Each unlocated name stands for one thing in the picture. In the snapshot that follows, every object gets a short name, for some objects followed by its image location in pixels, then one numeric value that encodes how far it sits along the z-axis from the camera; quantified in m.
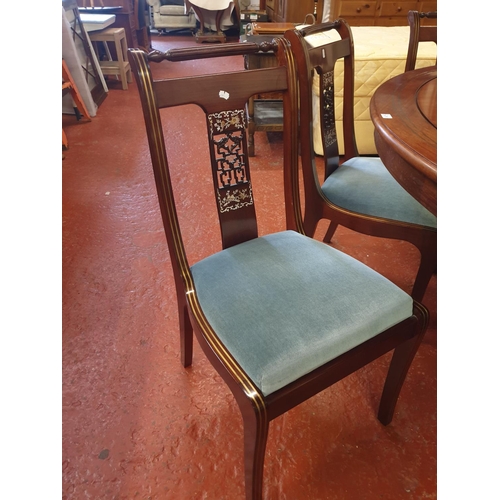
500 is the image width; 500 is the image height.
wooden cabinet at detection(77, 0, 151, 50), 4.40
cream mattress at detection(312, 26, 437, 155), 2.28
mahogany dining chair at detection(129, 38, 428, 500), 0.78
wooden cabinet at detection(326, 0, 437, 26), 4.32
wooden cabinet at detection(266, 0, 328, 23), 4.80
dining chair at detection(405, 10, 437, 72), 1.63
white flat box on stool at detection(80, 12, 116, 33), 3.59
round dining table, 0.81
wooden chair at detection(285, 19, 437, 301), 1.19
